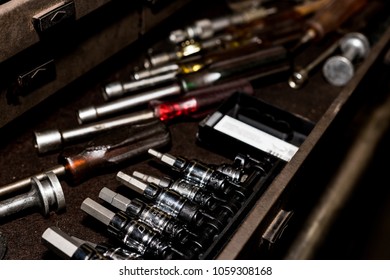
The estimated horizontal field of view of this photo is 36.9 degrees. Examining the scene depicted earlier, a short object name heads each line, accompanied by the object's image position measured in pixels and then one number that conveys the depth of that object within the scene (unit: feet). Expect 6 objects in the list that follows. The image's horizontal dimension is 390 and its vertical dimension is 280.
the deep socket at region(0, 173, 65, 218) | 1.17
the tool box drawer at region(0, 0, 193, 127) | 1.20
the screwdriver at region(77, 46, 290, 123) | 1.48
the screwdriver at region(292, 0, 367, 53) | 1.85
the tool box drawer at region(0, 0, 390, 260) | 1.16
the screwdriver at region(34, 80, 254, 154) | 1.38
